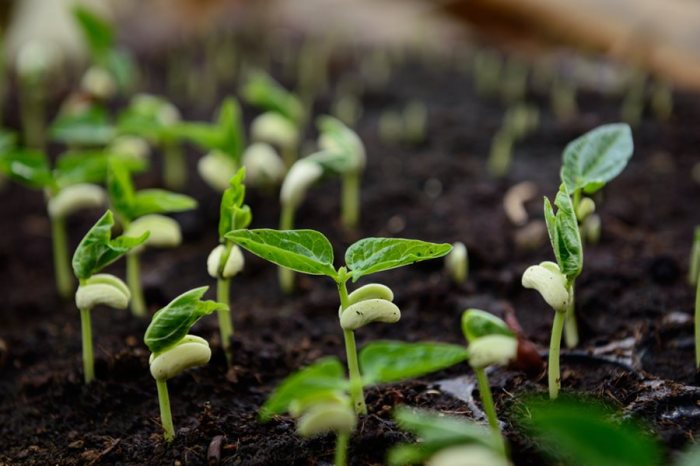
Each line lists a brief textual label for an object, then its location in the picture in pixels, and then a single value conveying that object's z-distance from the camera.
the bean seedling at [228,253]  0.39
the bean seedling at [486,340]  0.34
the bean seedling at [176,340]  0.37
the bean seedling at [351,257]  0.37
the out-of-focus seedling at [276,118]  0.59
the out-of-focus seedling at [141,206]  0.44
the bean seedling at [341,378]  0.33
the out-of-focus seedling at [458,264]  0.51
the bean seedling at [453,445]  0.31
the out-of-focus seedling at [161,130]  0.56
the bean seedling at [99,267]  0.40
